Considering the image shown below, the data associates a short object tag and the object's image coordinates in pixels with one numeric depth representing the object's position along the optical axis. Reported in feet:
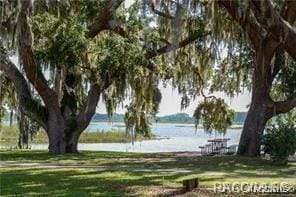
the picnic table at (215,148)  83.76
